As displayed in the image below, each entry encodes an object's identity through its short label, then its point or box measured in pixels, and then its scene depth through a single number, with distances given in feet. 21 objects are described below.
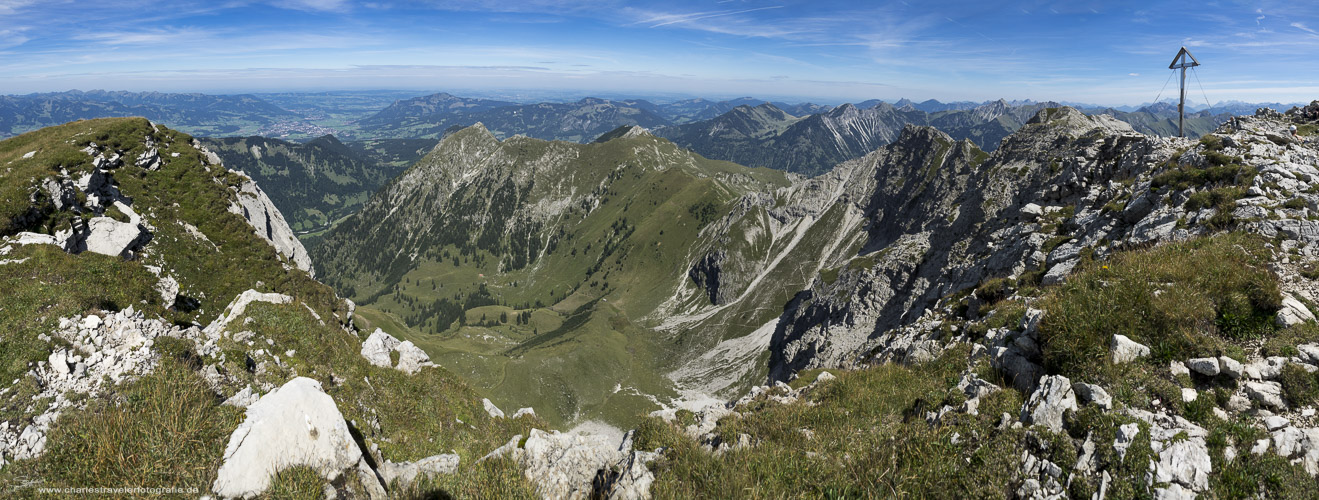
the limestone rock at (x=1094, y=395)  28.72
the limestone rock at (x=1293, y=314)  32.19
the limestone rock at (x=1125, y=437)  25.30
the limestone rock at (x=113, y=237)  126.00
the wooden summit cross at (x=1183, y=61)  112.92
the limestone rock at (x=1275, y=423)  24.59
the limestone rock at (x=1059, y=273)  64.03
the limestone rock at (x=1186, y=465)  23.31
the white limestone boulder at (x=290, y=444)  24.71
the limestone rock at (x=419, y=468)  35.27
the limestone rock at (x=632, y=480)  34.32
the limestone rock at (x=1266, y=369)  28.25
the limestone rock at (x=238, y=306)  66.39
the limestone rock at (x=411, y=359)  78.68
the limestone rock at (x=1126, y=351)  32.55
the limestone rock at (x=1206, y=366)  29.19
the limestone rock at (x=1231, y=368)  28.78
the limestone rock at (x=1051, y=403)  29.12
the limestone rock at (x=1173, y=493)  22.80
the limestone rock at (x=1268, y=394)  26.61
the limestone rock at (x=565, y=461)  35.86
